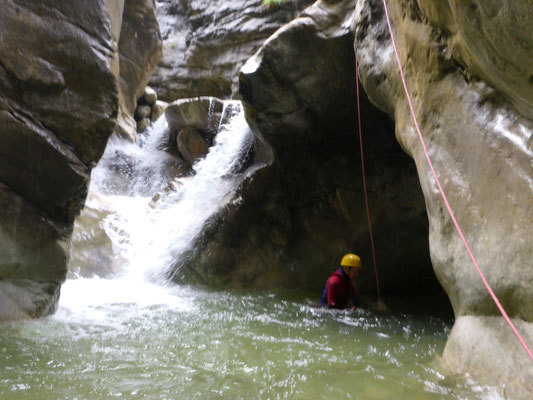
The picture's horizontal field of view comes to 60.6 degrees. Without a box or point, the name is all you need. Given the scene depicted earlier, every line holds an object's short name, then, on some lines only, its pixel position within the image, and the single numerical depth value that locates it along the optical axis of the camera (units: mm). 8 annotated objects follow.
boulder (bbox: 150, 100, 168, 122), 16719
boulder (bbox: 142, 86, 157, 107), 16844
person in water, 6395
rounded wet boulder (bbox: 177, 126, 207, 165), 12938
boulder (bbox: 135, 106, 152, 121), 16406
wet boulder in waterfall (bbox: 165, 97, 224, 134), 12391
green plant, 15266
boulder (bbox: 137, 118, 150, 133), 16078
